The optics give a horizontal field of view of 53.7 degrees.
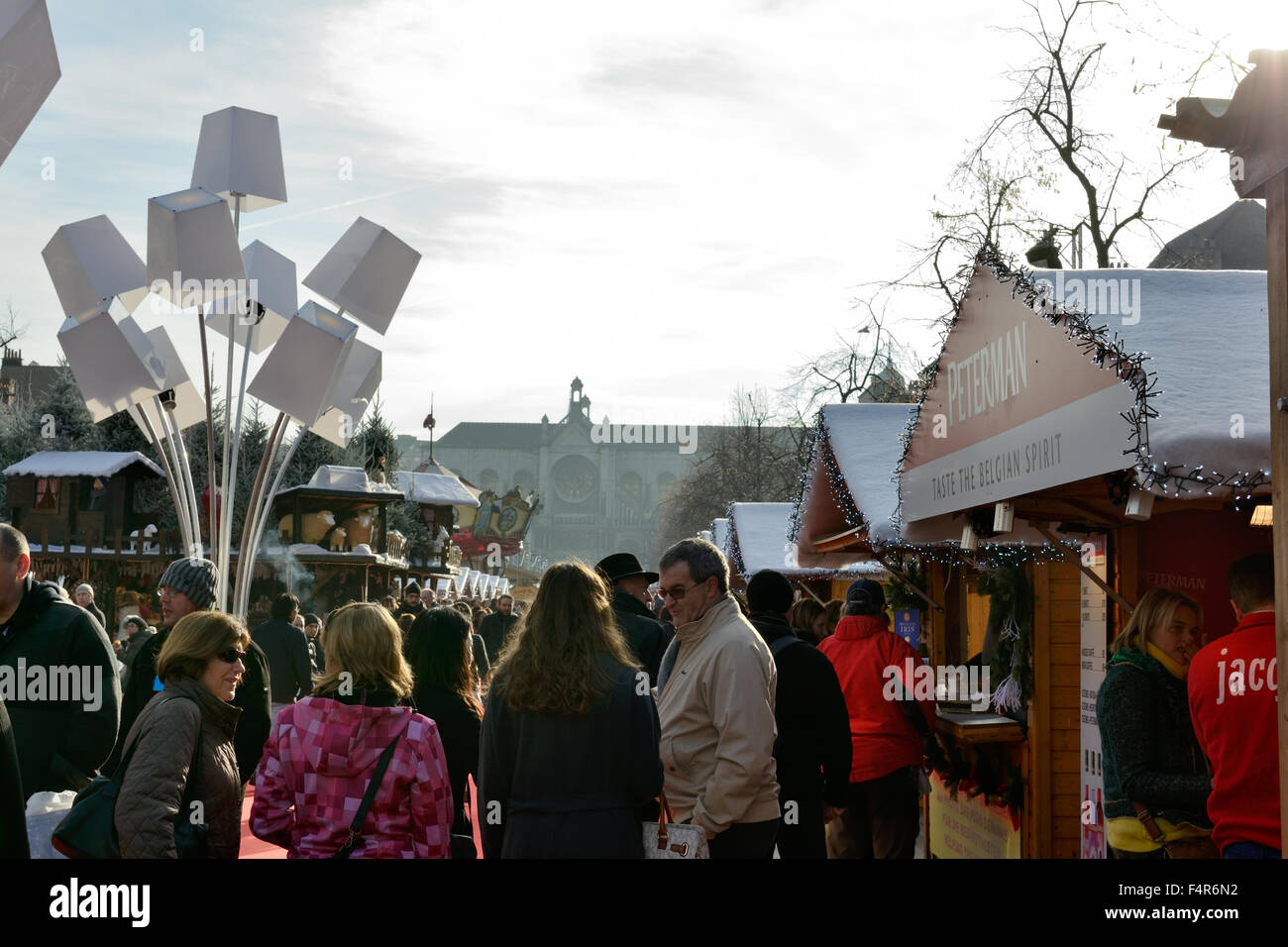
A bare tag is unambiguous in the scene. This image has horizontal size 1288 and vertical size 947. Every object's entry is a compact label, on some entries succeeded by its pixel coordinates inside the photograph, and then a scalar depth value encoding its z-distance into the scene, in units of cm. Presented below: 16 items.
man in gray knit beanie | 509
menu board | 680
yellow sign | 845
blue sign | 1205
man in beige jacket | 447
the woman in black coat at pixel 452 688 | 544
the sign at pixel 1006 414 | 486
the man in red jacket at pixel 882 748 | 705
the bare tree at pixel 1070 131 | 2089
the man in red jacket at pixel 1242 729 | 400
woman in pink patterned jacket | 397
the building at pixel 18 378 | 4738
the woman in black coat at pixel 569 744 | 382
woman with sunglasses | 364
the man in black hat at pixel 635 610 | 608
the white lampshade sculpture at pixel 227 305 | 1325
